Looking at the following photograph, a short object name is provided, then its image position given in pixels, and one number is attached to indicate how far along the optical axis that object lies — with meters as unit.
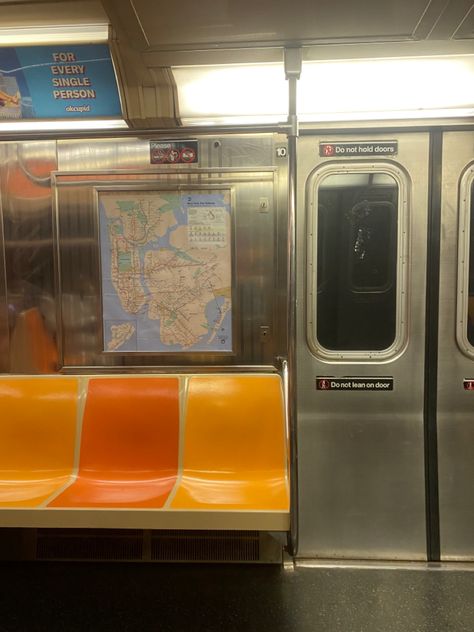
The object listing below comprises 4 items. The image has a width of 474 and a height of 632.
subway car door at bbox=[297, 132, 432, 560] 3.00
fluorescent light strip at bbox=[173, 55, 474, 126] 2.46
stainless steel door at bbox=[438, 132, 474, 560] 2.99
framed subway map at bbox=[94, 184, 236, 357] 3.02
